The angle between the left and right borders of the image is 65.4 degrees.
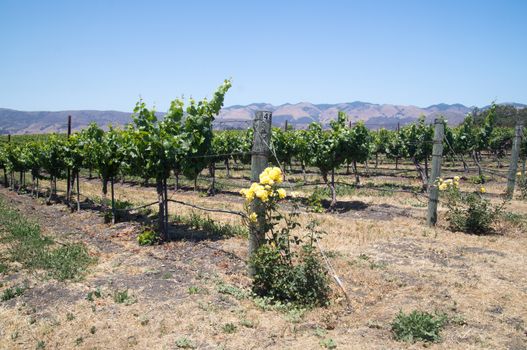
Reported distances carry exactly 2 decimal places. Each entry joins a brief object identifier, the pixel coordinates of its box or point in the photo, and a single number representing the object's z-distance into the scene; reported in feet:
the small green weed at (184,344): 15.37
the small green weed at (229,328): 16.49
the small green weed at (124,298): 19.57
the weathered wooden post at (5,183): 73.51
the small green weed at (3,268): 23.70
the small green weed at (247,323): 16.98
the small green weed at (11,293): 19.98
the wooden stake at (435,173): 35.32
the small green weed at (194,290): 20.54
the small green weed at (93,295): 19.83
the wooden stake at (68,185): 48.52
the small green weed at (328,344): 15.05
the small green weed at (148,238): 30.63
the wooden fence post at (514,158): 46.70
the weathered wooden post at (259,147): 21.89
